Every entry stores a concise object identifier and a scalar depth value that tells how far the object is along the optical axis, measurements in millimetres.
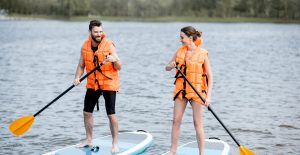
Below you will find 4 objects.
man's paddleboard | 14826
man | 14288
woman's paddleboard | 14965
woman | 13663
